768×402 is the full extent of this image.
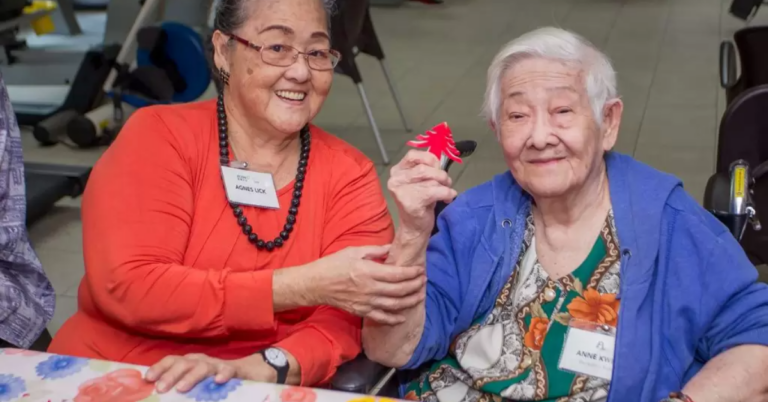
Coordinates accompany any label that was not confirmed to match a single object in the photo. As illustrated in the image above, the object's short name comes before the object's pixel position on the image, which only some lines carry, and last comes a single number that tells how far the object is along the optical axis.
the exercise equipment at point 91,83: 4.67
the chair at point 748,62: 2.90
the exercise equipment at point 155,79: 4.51
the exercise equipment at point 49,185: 3.63
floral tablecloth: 1.26
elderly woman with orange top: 1.56
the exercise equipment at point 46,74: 4.88
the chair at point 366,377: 1.49
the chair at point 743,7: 6.12
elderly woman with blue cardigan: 1.48
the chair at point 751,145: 2.37
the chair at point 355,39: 3.93
